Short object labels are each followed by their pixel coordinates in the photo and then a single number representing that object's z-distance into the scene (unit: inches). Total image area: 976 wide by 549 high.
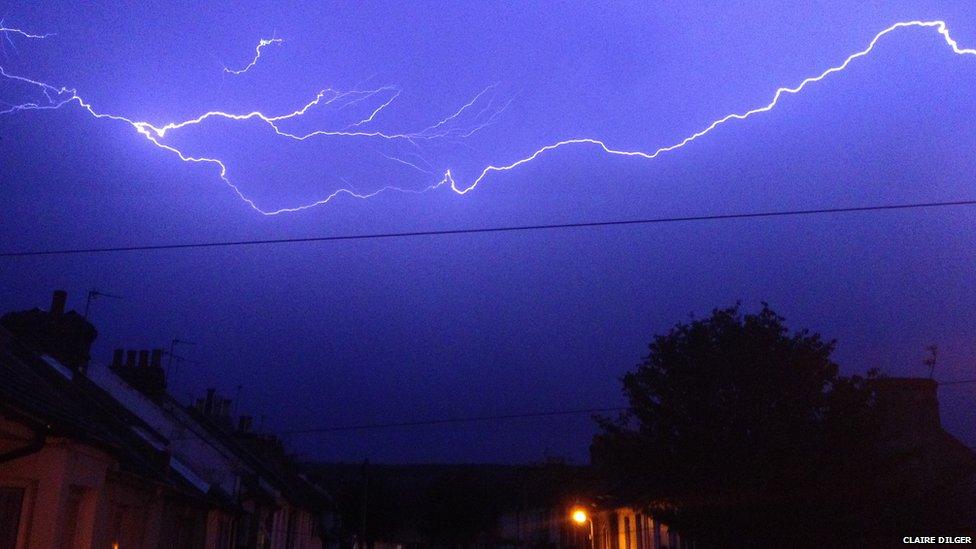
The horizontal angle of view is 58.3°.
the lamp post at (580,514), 1070.4
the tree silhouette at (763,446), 586.9
